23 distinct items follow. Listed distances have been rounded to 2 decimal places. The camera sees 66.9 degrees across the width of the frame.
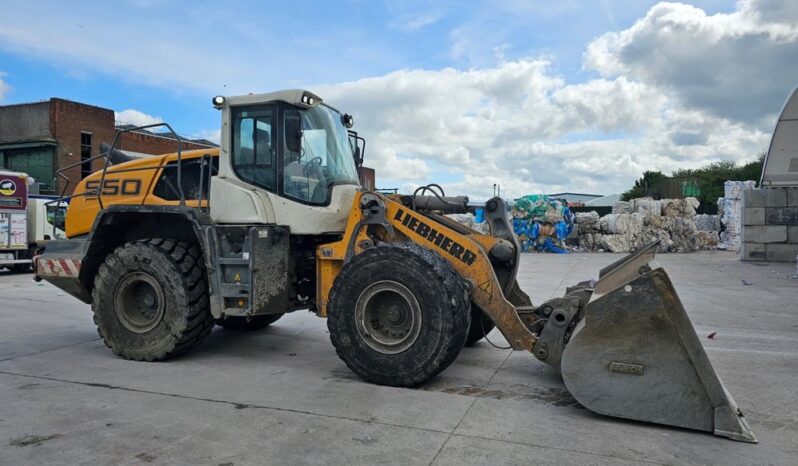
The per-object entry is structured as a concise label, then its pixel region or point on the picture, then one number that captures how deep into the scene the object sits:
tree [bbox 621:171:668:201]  61.60
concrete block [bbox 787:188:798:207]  19.53
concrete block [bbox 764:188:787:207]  19.69
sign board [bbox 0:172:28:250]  16.52
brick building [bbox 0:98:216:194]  32.91
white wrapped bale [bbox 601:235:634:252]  26.92
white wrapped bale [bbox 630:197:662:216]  27.92
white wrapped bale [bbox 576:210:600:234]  28.02
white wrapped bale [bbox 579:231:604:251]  27.77
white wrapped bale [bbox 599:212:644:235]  27.09
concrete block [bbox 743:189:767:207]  19.89
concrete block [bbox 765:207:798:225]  19.72
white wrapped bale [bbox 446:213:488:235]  25.75
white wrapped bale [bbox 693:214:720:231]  29.11
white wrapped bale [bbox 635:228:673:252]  26.95
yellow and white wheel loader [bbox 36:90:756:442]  4.39
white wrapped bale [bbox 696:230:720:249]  27.86
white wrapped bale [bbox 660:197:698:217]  28.00
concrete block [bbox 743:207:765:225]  19.97
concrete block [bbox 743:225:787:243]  19.94
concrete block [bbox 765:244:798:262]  19.86
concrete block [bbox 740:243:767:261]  20.33
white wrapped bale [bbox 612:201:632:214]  29.59
